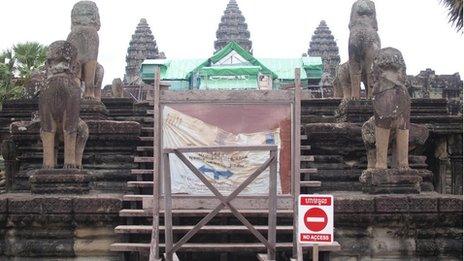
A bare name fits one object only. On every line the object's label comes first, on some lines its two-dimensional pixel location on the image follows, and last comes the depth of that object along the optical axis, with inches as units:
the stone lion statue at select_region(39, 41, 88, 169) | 272.8
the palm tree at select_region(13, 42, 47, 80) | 903.1
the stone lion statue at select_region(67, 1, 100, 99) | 362.9
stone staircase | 236.7
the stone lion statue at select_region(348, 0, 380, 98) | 351.9
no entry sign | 188.7
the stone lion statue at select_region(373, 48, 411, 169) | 271.7
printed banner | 242.2
